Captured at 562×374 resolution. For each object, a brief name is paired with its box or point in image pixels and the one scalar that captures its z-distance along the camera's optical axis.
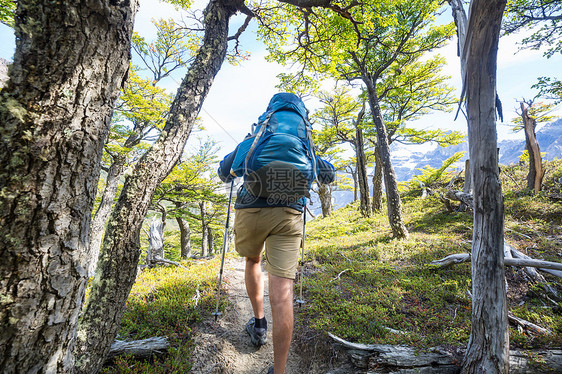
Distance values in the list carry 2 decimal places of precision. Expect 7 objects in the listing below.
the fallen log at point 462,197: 7.37
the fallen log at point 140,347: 2.38
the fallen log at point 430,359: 2.24
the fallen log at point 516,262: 2.64
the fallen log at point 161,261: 6.19
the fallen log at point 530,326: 2.69
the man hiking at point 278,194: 2.02
